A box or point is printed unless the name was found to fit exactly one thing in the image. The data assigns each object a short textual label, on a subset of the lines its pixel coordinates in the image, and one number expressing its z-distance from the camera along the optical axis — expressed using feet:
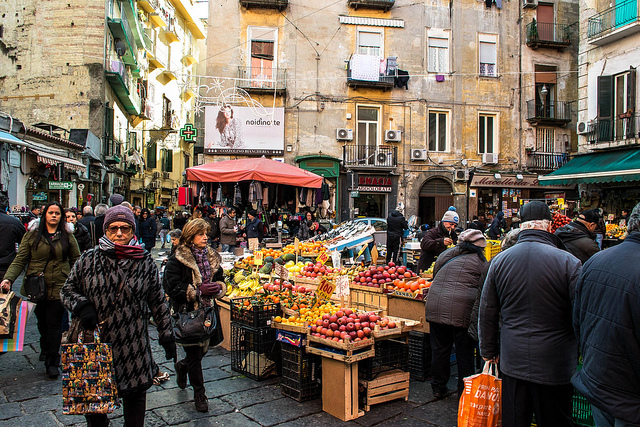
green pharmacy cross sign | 66.44
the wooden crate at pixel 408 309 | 18.01
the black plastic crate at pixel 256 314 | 17.07
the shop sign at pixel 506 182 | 72.49
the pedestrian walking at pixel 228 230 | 40.09
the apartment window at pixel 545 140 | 75.31
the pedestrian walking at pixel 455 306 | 14.75
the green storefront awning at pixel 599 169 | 51.90
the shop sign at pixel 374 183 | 70.08
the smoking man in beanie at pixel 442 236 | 22.48
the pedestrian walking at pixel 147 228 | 44.16
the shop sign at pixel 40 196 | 43.60
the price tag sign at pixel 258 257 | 25.35
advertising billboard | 66.23
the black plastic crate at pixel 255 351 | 17.11
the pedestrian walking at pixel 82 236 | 19.45
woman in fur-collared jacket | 14.10
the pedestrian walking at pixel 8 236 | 16.94
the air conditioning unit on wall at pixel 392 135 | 70.44
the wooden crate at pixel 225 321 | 21.04
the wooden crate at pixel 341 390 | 13.98
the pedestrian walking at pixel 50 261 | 16.37
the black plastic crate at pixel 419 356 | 17.63
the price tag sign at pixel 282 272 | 20.73
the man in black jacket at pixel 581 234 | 17.43
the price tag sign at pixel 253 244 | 31.97
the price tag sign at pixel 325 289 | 18.38
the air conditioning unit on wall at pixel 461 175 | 72.02
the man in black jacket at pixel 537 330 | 9.78
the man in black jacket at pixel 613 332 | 7.38
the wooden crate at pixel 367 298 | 19.61
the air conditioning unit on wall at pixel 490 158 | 72.49
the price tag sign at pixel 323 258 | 27.20
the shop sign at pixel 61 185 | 41.06
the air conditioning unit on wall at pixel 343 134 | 69.10
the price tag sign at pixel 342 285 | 19.08
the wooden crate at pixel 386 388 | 14.61
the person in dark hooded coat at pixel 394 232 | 43.93
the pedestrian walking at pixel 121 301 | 10.15
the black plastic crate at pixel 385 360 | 14.88
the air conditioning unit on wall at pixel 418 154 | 70.90
